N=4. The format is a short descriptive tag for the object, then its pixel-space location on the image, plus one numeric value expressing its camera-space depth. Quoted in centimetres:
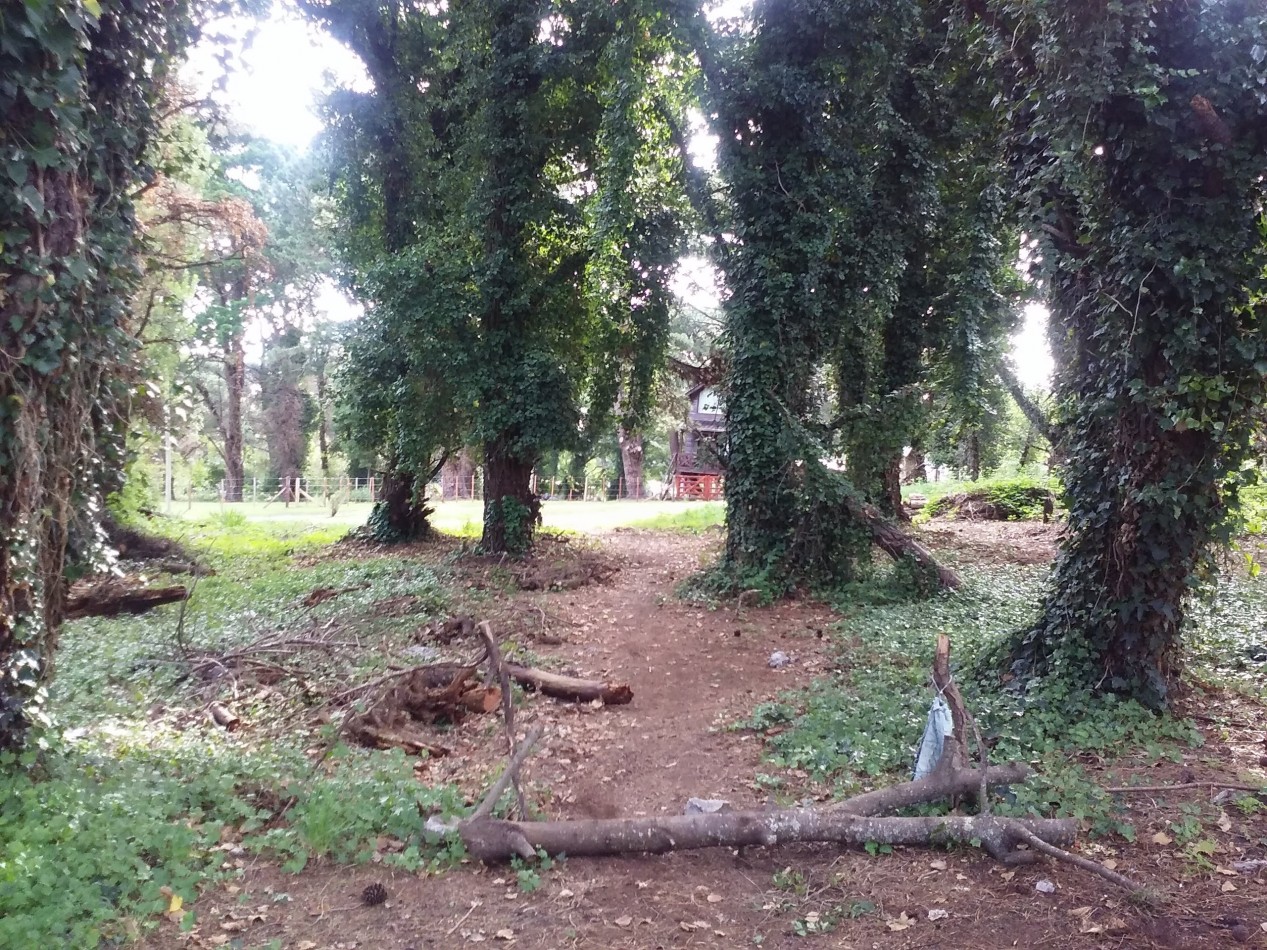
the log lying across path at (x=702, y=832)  423
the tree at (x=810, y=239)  1116
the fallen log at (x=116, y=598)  995
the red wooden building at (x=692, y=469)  3750
